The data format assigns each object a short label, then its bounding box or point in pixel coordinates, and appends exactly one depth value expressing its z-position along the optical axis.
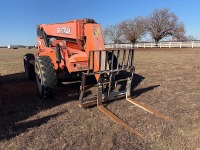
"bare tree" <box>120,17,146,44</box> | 32.74
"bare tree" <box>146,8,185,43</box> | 30.81
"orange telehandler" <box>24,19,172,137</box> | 3.52
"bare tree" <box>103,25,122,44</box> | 40.42
